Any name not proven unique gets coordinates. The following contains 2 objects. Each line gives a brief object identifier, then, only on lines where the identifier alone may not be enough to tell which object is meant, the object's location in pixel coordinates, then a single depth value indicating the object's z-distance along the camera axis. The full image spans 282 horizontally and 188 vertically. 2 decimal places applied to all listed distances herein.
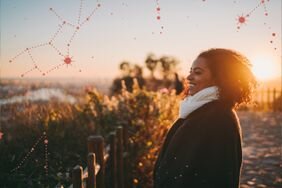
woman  2.72
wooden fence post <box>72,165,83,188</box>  3.13
